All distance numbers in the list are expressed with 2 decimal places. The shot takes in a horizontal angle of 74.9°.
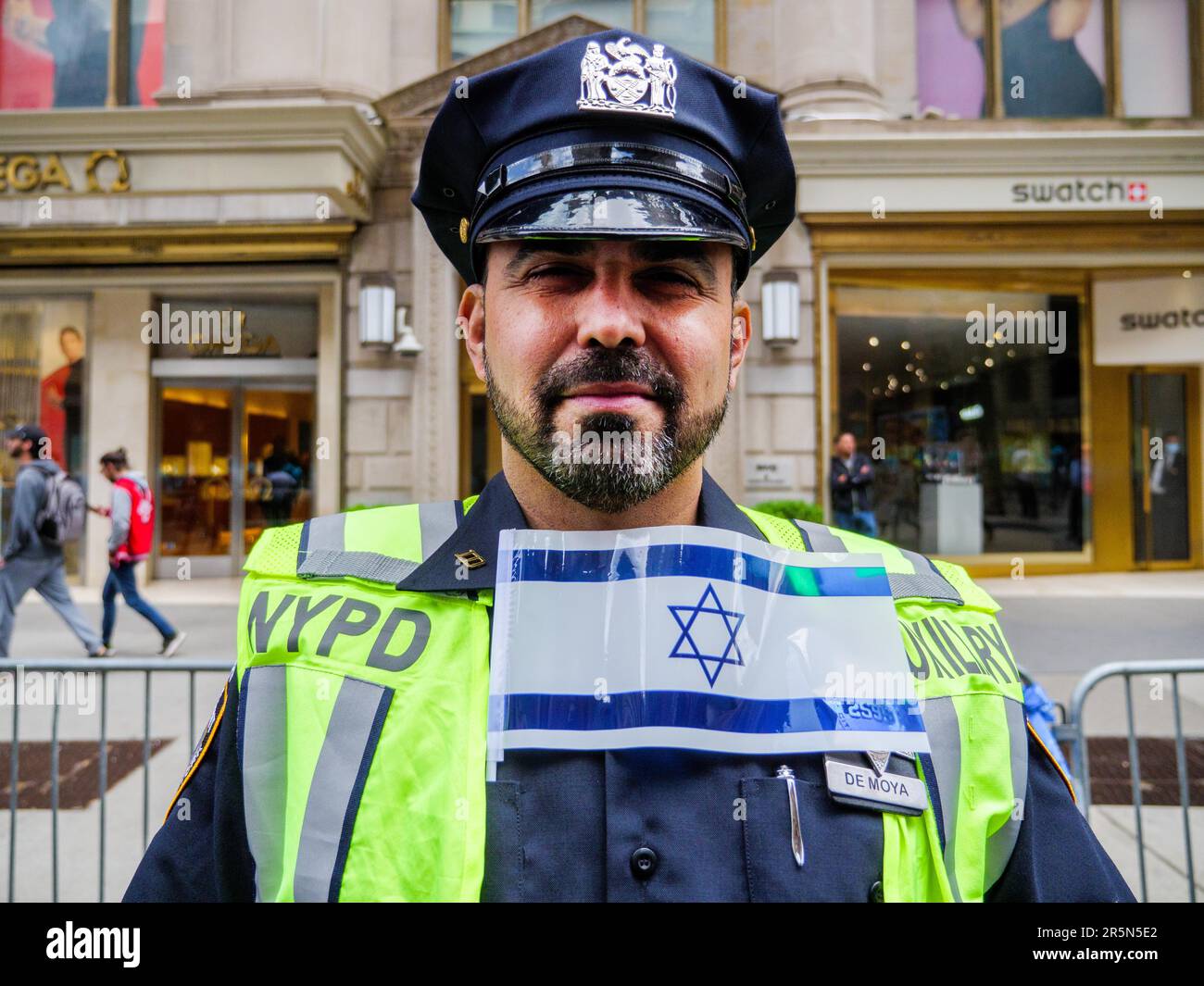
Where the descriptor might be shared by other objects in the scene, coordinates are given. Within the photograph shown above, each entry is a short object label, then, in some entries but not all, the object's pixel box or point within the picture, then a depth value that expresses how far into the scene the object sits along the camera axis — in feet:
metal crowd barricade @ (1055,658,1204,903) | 9.14
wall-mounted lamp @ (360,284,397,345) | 29.91
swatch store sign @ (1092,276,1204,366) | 34.30
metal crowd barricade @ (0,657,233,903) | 9.19
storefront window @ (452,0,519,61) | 32.32
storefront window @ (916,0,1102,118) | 32.68
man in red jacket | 22.26
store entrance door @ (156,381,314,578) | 35.12
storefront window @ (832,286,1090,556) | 35.27
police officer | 3.43
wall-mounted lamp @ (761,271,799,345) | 29.55
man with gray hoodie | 20.59
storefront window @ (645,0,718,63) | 31.91
